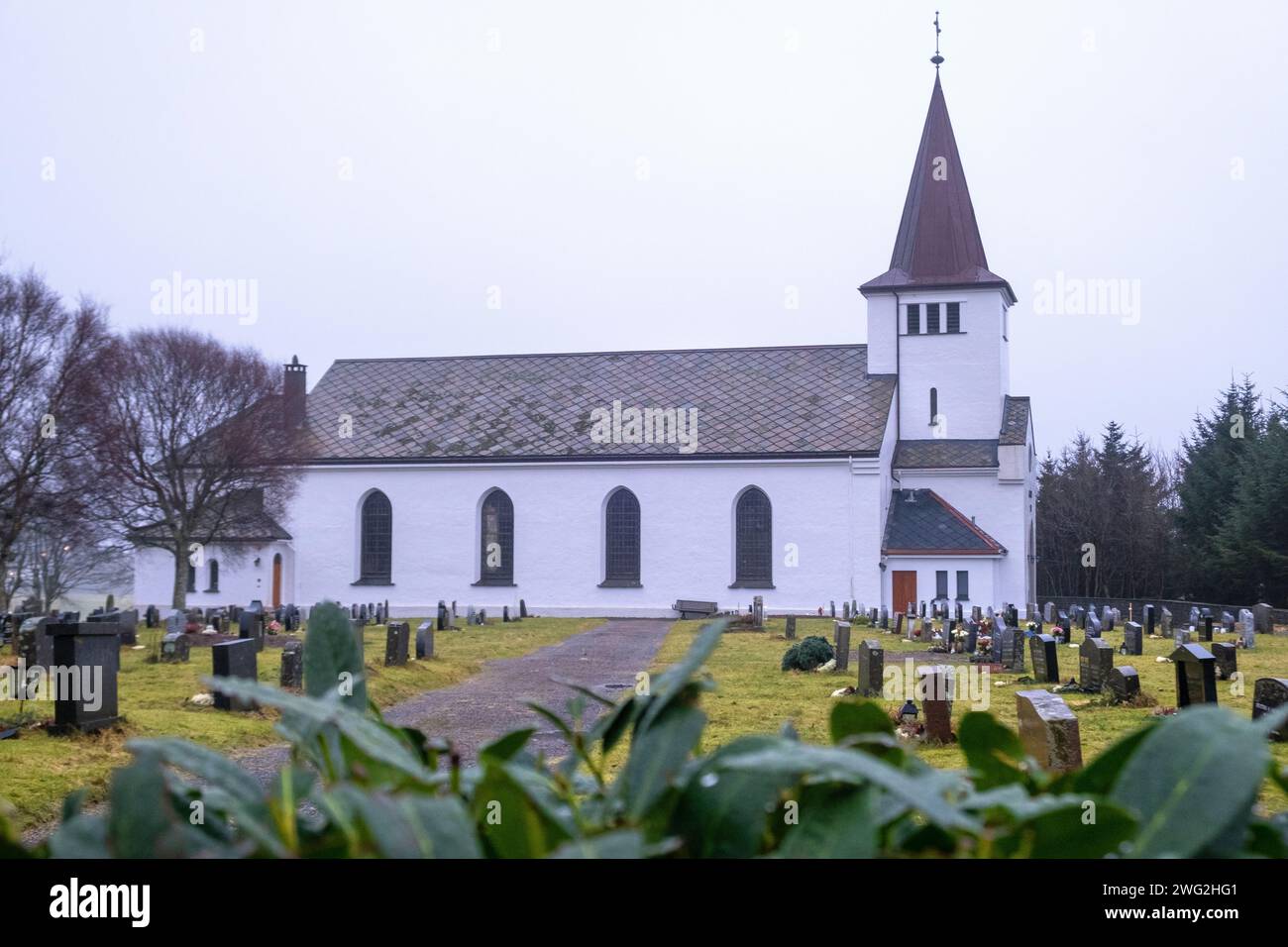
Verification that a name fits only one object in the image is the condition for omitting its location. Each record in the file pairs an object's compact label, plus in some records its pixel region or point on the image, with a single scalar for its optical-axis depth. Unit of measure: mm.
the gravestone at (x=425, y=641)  22594
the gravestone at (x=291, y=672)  16859
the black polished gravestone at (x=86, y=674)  11898
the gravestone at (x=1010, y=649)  19980
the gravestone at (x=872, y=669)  15883
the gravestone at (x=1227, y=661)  16688
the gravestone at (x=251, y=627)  23938
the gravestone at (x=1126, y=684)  14180
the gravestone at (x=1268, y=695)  11352
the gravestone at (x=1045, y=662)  17266
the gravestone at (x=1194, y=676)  11750
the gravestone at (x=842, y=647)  19578
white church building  39844
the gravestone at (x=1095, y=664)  15609
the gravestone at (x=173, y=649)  21422
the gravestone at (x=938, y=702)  11750
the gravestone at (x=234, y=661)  14680
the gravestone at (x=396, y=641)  20828
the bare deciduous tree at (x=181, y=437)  34219
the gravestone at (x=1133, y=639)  22375
